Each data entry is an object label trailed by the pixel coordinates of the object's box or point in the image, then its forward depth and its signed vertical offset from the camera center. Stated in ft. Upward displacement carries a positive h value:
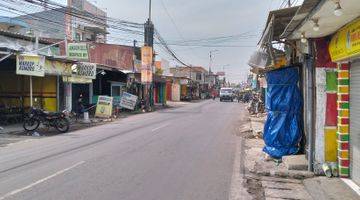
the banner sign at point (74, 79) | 90.17 +2.76
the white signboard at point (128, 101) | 123.95 -2.11
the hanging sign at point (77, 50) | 89.10 +8.34
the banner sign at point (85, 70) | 92.73 +4.72
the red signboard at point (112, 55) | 166.50 +14.69
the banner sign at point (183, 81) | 264.35 +6.92
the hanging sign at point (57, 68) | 81.66 +4.67
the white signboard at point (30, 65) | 70.23 +4.38
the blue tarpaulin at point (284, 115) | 40.65 -1.98
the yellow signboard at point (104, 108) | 99.45 -3.22
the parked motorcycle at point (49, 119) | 69.21 -3.95
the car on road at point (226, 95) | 255.91 -0.80
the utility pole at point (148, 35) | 143.91 +18.32
